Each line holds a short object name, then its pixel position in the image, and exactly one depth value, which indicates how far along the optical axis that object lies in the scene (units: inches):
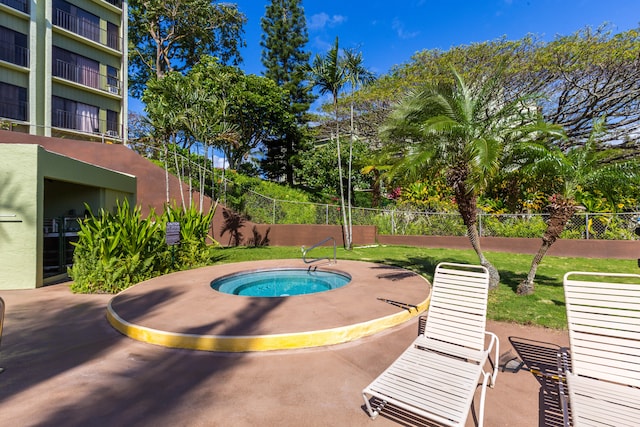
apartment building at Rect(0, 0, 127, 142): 797.2
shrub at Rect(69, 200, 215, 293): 296.8
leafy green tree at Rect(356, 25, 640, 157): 637.9
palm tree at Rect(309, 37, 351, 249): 537.3
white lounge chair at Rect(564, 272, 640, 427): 99.5
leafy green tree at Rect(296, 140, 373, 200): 882.8
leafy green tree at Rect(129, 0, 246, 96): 1111.6
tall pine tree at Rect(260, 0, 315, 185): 1186.0
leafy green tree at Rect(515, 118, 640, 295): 259.9
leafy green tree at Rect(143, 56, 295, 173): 464.8
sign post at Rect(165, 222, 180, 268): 342.3
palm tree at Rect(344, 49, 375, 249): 540.1
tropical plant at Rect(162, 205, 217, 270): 387.0
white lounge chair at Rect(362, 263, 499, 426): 106.2
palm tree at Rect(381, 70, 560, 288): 260.5
